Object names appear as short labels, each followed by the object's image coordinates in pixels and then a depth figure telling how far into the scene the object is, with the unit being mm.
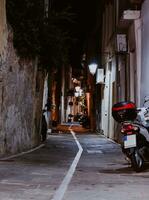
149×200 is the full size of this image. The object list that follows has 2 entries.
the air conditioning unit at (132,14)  17125
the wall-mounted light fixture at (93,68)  33125
